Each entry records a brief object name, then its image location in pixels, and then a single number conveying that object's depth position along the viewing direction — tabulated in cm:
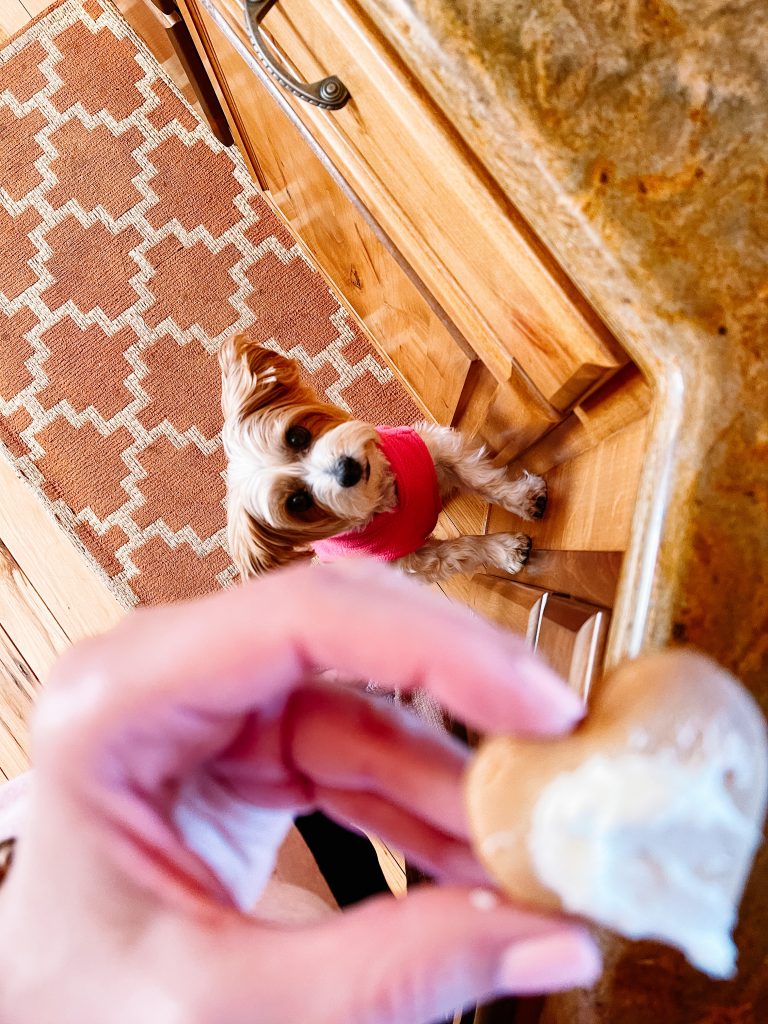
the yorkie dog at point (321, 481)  120
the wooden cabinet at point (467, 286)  55
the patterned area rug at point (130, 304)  163
